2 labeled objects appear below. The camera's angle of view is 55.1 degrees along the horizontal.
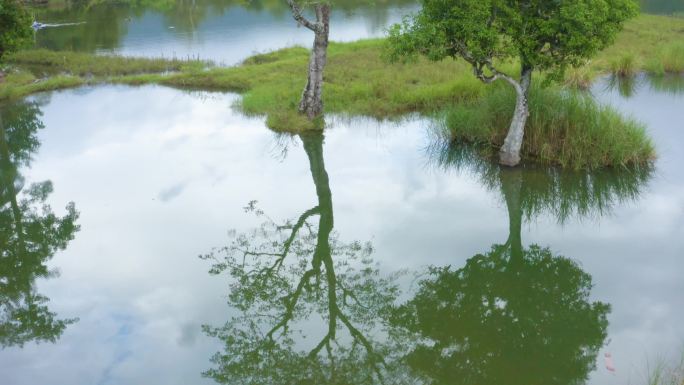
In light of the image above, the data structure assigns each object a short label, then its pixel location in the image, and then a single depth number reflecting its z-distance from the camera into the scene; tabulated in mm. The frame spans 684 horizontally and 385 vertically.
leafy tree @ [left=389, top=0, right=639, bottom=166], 9828
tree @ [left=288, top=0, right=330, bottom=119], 13367
